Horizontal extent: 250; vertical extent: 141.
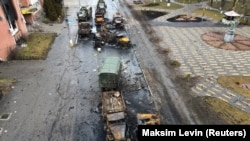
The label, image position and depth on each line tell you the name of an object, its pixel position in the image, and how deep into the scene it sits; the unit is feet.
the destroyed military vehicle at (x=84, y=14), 152.25
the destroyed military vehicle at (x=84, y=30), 130.72
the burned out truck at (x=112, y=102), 64.08
